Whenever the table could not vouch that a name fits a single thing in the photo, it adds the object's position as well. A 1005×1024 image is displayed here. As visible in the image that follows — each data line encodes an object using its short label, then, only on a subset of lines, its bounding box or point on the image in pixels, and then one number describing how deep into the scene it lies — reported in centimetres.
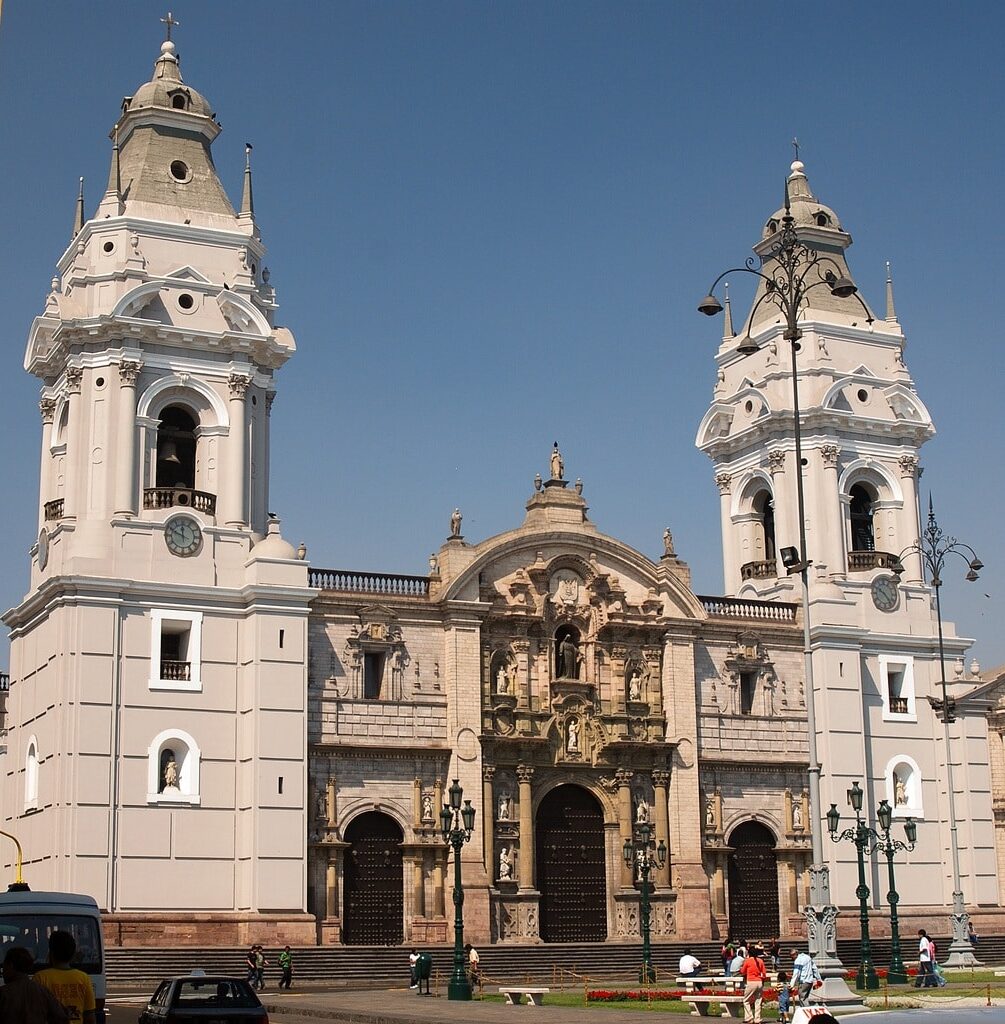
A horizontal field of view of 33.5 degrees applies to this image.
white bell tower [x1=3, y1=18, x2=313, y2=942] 4988
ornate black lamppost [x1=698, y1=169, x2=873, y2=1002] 3158
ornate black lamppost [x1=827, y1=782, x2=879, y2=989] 4244
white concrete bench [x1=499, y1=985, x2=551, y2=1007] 4019
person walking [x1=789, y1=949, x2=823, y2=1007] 3119
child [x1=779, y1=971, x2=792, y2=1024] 2980
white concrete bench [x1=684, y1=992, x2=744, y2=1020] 3444
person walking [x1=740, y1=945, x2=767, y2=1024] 3092
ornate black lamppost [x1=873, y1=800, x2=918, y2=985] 4597
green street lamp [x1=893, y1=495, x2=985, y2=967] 5056
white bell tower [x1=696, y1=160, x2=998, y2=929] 6144
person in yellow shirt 1625
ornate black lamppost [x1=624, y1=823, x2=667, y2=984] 4594
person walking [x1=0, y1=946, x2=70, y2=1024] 1413
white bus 2281
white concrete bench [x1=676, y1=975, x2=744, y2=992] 3975
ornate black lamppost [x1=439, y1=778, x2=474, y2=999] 4100
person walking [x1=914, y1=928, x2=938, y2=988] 4294
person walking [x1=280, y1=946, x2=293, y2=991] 4625
